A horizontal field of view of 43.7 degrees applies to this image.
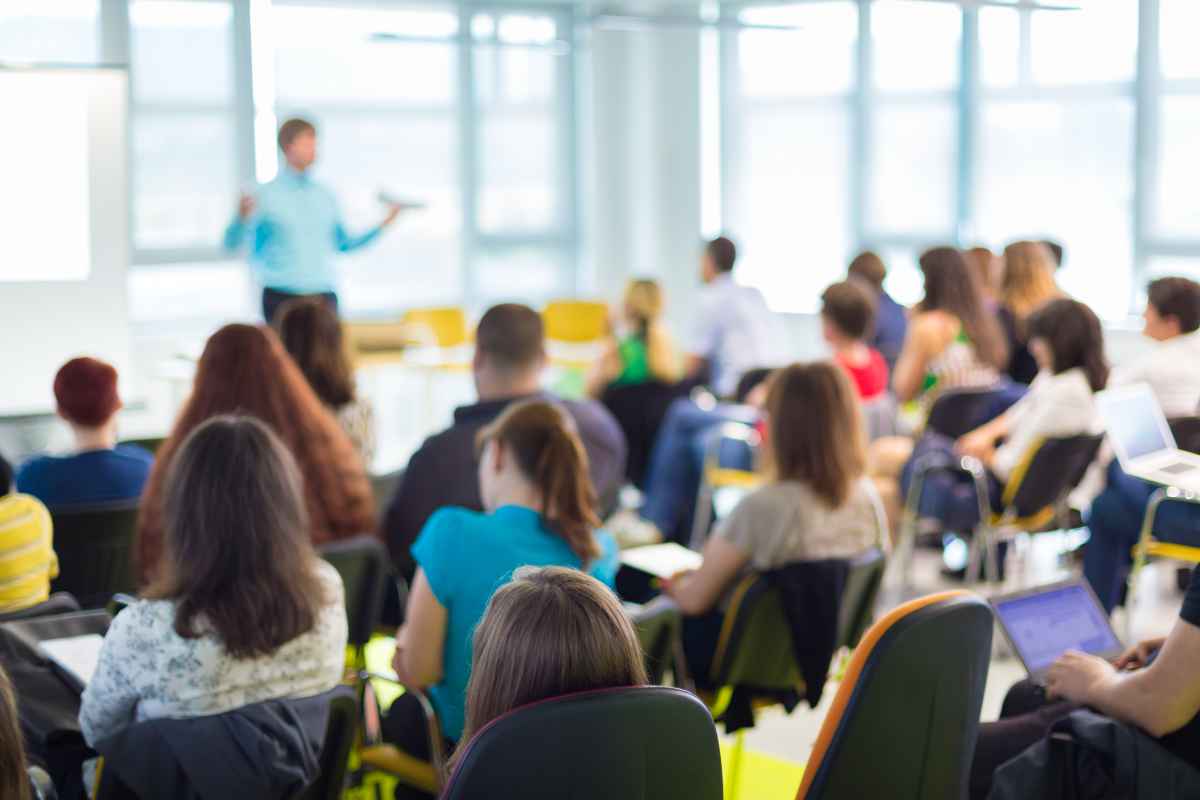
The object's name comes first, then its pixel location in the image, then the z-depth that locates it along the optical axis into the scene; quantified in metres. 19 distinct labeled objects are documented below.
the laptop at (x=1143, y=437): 4.28
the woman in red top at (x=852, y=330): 5.68
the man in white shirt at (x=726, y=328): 7.23
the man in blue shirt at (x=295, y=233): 7.28
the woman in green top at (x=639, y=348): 6.45
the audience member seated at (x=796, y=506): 3.53
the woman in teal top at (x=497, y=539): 2.82
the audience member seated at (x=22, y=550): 3.02
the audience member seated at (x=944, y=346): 5.99
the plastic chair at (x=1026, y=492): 5.17
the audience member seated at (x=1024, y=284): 6.55
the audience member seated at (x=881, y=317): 7.03
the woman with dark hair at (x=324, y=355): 4.54
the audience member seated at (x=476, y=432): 3.99
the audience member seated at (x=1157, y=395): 5.21
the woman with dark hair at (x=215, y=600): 2.45
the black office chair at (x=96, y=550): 3.62
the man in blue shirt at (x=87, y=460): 3.75
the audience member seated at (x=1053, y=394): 5.12
